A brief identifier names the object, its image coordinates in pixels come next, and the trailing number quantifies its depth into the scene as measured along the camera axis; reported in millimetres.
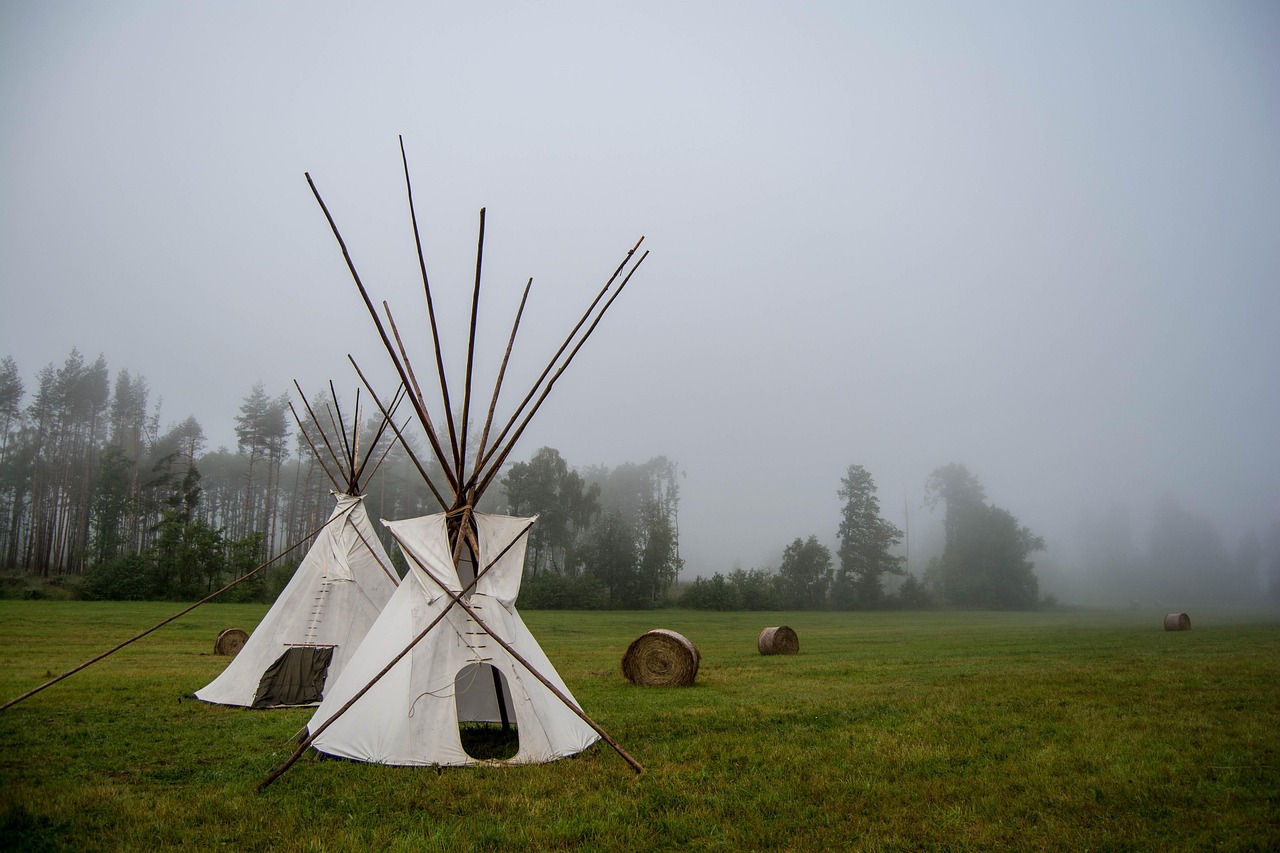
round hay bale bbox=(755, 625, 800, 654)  21375
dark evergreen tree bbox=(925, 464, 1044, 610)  68500
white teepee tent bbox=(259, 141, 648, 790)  7453
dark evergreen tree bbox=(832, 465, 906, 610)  64438
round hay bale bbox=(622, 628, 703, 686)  14500
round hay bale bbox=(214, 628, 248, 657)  17594
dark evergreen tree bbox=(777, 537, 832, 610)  62312
